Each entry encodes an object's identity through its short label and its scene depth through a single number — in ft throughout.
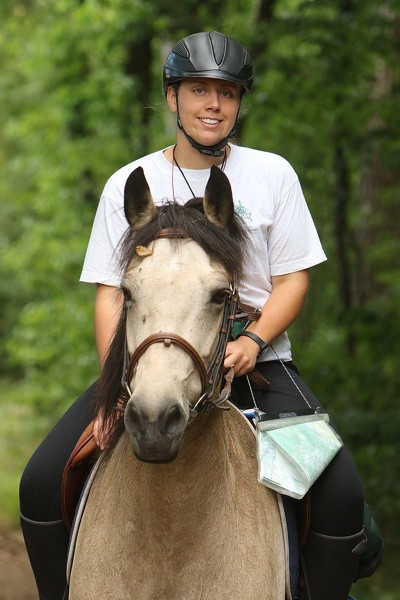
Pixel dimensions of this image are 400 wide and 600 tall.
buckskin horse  21.30
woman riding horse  26.40
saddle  25.72
